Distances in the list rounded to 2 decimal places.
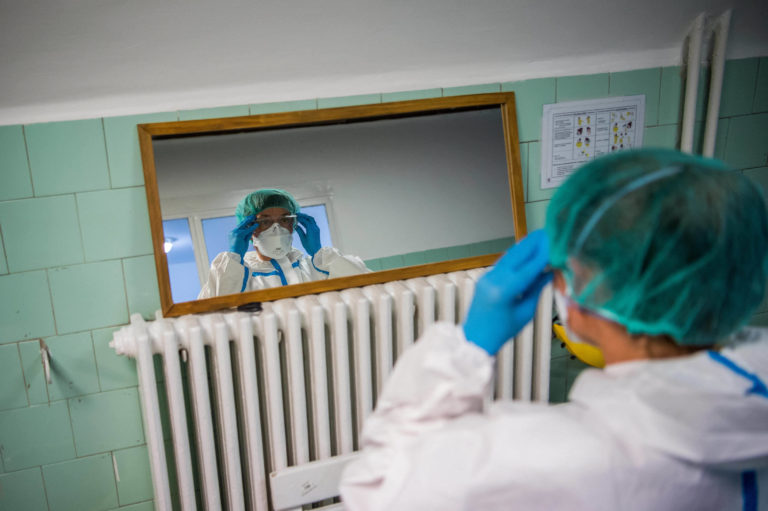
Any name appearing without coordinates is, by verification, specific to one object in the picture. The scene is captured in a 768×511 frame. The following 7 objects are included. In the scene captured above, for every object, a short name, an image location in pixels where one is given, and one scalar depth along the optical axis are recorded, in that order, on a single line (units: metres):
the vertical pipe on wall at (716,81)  1.53
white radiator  1.21
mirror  1.24
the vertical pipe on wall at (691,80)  1.54
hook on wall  1.26
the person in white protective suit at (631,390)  0.60
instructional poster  1.54
